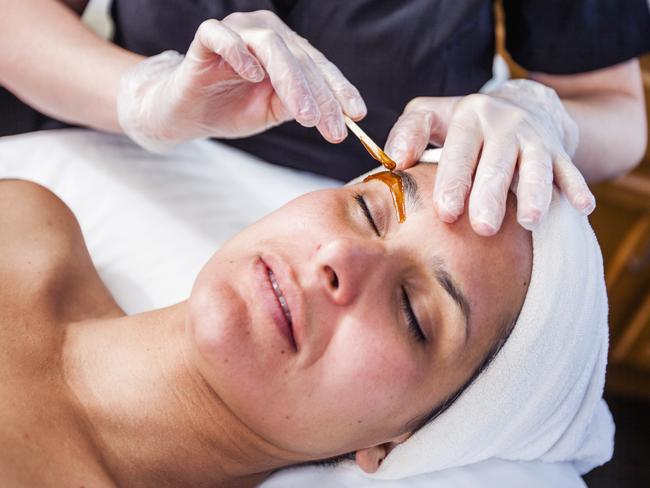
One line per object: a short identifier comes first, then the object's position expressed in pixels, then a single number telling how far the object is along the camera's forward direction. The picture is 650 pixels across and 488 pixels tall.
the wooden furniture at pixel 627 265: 1.11
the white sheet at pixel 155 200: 0.77
